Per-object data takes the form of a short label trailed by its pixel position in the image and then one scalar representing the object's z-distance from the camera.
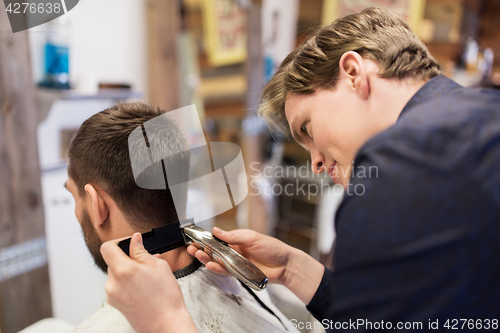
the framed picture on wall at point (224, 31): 3.30
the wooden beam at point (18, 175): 1.39
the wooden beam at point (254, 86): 2.99
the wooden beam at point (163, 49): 2.39
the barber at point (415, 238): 0.48
